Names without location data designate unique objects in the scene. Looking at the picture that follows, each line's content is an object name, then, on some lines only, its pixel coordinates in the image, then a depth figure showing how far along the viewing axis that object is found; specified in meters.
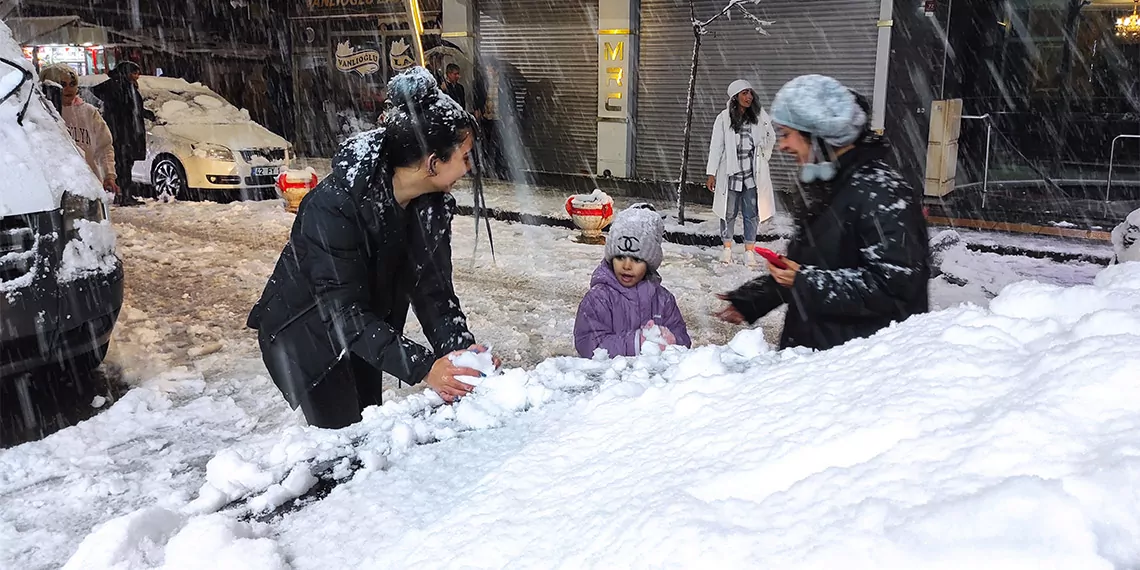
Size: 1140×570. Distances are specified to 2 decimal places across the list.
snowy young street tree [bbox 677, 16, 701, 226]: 11.91
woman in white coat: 9.58
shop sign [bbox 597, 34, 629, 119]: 15.88
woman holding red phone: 3.16
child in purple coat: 4.20
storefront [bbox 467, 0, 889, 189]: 13.97
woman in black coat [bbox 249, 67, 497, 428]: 2.90
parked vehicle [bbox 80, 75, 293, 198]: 13.86
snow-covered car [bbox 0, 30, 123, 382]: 4.68
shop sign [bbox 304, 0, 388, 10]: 19.89
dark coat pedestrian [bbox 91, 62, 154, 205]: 13.18
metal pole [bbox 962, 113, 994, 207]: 13.42
